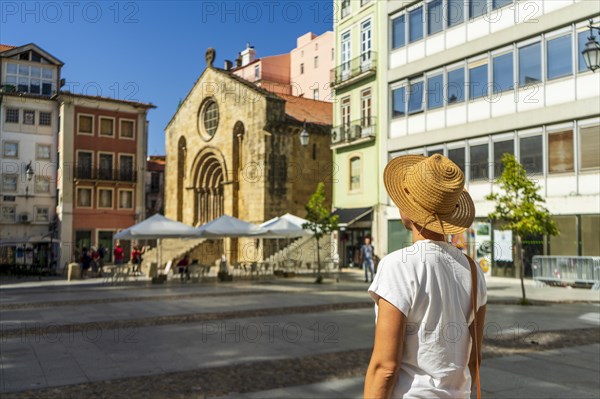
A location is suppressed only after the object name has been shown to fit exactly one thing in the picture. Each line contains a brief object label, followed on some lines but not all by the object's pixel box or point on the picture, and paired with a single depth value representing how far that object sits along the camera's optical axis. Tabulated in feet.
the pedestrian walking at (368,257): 74.43
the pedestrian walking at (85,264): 89.56
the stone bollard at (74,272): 84.94
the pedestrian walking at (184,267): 77.82
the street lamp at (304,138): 79.77
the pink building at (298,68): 175.32
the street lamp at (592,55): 38.29
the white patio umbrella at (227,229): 78.59
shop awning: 99.55
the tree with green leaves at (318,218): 76.28
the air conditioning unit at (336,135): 107.76
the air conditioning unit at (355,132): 102.78
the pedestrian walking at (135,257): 93.03
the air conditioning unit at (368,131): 98.91
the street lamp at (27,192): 147.43
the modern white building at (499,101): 66.49
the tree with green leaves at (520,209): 48.33
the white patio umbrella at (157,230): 75.10
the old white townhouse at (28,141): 144.66
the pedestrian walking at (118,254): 98.76
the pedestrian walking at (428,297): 6.96
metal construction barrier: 62.49
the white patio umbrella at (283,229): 80.79
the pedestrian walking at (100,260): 94.93
